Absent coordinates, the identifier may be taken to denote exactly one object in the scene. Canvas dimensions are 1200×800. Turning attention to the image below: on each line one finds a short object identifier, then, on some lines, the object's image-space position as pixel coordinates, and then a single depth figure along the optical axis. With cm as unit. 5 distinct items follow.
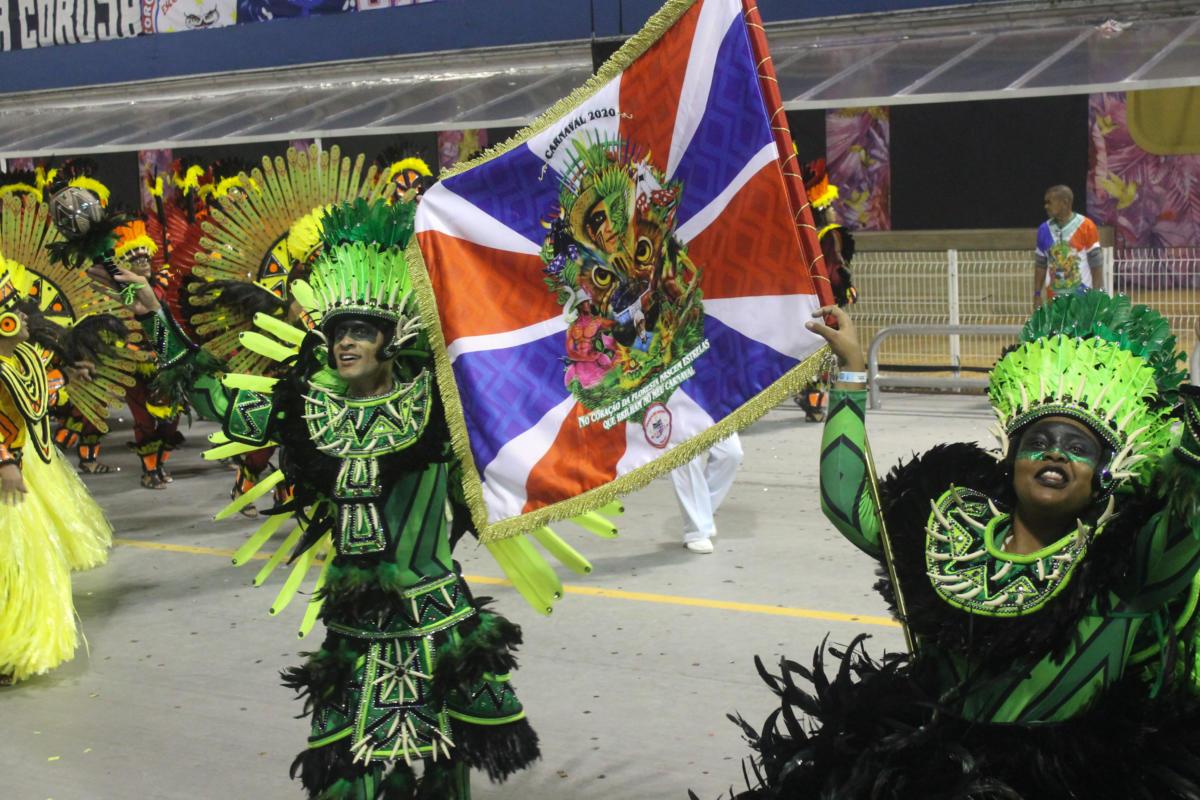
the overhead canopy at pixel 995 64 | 1155
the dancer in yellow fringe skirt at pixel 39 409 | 640
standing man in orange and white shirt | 1168
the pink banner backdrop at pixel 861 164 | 2044
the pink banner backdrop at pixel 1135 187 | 1873
